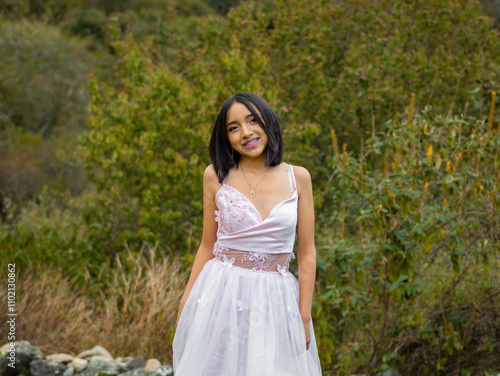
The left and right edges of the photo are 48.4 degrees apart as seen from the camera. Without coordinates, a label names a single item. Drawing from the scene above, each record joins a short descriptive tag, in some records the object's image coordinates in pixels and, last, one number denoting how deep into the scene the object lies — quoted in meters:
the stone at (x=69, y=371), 3.99
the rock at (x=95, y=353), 4.23
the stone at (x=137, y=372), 3.86
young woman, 2.16
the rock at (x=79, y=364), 4.04
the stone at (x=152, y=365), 3.98
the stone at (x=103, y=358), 4.09
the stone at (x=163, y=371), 3.79
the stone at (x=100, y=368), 3.94
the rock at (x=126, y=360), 4.21
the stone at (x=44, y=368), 3.97
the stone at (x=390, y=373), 3.45
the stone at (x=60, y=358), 4.14
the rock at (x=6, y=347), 3.96
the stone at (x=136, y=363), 4.04
